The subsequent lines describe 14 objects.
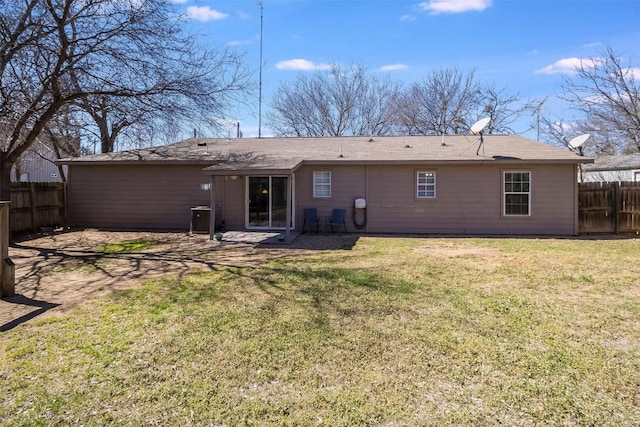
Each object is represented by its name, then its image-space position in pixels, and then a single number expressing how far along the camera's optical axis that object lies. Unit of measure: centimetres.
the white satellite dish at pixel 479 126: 1189
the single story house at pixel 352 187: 1155
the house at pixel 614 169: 2022
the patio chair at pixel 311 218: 1219
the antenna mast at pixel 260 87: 1281
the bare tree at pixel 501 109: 2564
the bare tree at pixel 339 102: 2734
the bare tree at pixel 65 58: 902
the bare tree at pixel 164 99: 1024
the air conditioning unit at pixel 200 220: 1216
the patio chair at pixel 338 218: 1212
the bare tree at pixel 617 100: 1889
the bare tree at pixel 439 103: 2636
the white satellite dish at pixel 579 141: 1224
